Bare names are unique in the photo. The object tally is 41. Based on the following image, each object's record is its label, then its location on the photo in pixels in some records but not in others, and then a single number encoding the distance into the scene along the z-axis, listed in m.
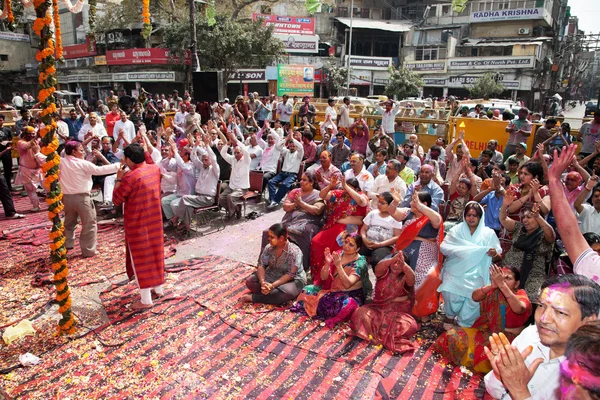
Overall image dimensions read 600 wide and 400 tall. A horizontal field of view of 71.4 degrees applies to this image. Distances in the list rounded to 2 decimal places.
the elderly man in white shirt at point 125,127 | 10.51
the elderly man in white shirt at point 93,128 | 10.32
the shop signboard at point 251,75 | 26.88
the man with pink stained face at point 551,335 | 1.77
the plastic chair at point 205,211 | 7.33
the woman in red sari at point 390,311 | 4.09
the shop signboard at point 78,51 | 30.92
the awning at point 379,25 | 36.62
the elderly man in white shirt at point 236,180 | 7.76
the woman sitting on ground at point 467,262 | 4.24
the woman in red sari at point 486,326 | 3.68
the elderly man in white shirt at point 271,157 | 9.09
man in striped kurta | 4.55
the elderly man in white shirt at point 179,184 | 7.39
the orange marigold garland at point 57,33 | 5.99
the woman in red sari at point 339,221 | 5.45
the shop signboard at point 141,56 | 27.20
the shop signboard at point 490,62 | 31.17
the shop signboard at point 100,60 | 29.79
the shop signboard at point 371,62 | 34.88
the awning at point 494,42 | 32.40
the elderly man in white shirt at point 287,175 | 8.63
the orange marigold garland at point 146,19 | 6.38
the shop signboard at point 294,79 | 26.14
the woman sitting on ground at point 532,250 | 4.23
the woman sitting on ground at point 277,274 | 4.75
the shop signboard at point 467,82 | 32.25
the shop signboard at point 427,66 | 34.89
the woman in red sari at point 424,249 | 4.50
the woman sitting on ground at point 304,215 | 5.70
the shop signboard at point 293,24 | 32.09
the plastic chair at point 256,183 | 8.45
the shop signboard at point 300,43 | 32.75
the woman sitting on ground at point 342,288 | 4.45
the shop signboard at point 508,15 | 32.86
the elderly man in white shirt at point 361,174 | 6.48
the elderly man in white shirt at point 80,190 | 5.86
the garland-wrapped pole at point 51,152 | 3.75
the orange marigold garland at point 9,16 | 6.04
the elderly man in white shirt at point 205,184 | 7.25
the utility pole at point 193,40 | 12.22
